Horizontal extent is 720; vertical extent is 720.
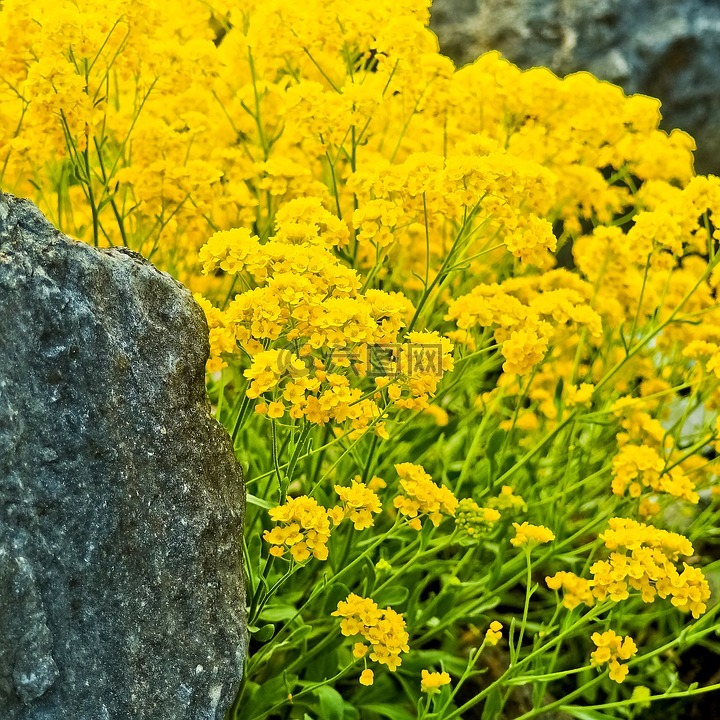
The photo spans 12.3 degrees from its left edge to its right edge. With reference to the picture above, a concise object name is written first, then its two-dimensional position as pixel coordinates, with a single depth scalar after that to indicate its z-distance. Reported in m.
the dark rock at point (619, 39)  2.60
